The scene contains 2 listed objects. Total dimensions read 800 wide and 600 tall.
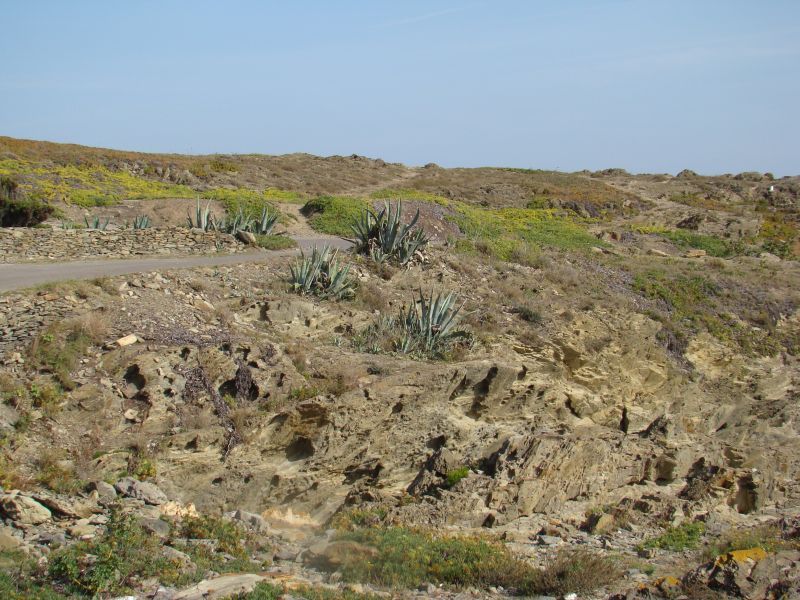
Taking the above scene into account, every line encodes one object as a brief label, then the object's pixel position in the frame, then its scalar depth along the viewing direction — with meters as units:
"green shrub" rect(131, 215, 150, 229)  18.04
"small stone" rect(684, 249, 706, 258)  28.61
